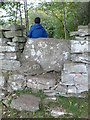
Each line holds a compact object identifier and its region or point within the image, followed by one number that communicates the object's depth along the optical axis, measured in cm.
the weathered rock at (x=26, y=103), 348
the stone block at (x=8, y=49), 412
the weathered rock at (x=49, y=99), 372
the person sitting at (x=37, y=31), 463
